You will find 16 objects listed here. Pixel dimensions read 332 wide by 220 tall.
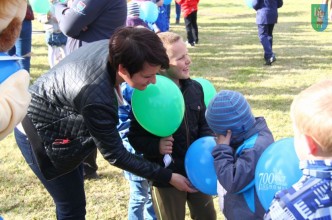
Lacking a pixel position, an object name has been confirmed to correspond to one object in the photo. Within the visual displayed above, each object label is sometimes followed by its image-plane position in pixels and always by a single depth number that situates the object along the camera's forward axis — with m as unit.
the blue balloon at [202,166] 1.93
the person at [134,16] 3.89
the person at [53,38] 5.53
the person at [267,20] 6.51
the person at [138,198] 2.49
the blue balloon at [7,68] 1.42
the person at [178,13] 11.15
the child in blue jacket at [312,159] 1.27
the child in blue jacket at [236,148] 1.71
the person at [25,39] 5.16
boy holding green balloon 2.21
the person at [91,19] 2.84
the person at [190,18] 8.08
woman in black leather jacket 1.77
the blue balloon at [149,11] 4.90
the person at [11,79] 1.37
